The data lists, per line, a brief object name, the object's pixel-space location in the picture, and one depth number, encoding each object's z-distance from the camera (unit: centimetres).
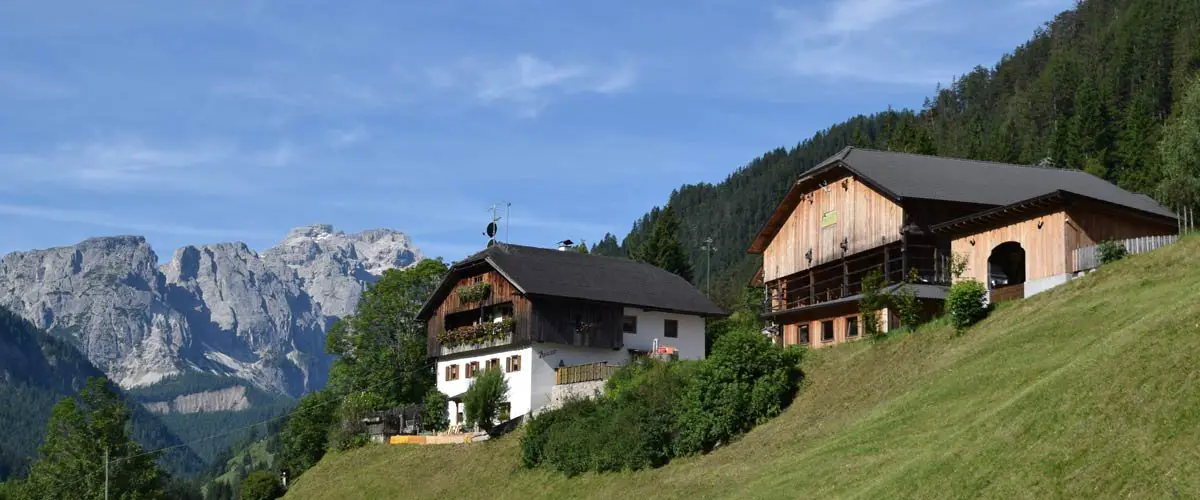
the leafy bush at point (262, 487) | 7956
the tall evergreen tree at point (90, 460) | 10419
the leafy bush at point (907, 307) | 5084
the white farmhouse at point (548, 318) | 6962
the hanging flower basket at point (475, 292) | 7469
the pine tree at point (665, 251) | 10931
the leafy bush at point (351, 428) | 7825
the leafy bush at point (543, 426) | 5716
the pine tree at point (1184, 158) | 5925
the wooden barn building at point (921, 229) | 5012
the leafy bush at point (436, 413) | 7575
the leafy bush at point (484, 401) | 6619
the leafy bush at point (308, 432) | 8594
